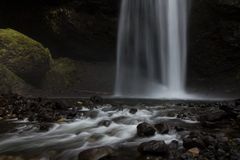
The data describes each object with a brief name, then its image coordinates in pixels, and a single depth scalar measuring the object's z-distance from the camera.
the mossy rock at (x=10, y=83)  18.29
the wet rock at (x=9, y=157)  7.07
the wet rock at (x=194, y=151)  6.67
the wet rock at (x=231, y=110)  10.27
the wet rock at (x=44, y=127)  9.73
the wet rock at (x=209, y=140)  7.18
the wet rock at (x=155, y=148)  6.79
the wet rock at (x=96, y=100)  16.08
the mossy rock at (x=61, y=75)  22.50
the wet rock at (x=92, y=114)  11.65
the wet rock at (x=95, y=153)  6.70
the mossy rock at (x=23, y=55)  19.42
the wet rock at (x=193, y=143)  7.03
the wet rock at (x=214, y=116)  9.80
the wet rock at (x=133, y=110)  12.11
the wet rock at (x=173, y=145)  7.26
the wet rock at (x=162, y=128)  8.59
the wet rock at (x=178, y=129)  8.85
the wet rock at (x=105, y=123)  10.28
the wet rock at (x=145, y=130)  8.50
